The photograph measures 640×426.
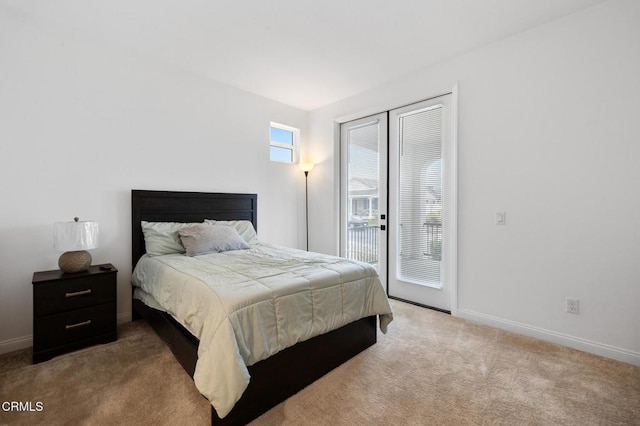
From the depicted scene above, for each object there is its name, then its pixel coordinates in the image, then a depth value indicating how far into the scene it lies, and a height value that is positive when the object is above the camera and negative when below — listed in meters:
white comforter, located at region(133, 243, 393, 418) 1.39 -0.58
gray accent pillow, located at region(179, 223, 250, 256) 2.73 -0.31
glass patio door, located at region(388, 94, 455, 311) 3.06 +0.05
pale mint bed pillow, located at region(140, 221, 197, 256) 2.76 -0.30
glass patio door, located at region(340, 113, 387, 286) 3.66 +0.22
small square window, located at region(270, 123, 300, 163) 4.27 +0.98
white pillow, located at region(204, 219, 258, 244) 3.38 -0.25
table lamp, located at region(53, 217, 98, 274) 2.21 -0.27
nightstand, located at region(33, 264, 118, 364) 2.08 -0.78
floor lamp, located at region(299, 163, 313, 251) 4.57 +0.13
